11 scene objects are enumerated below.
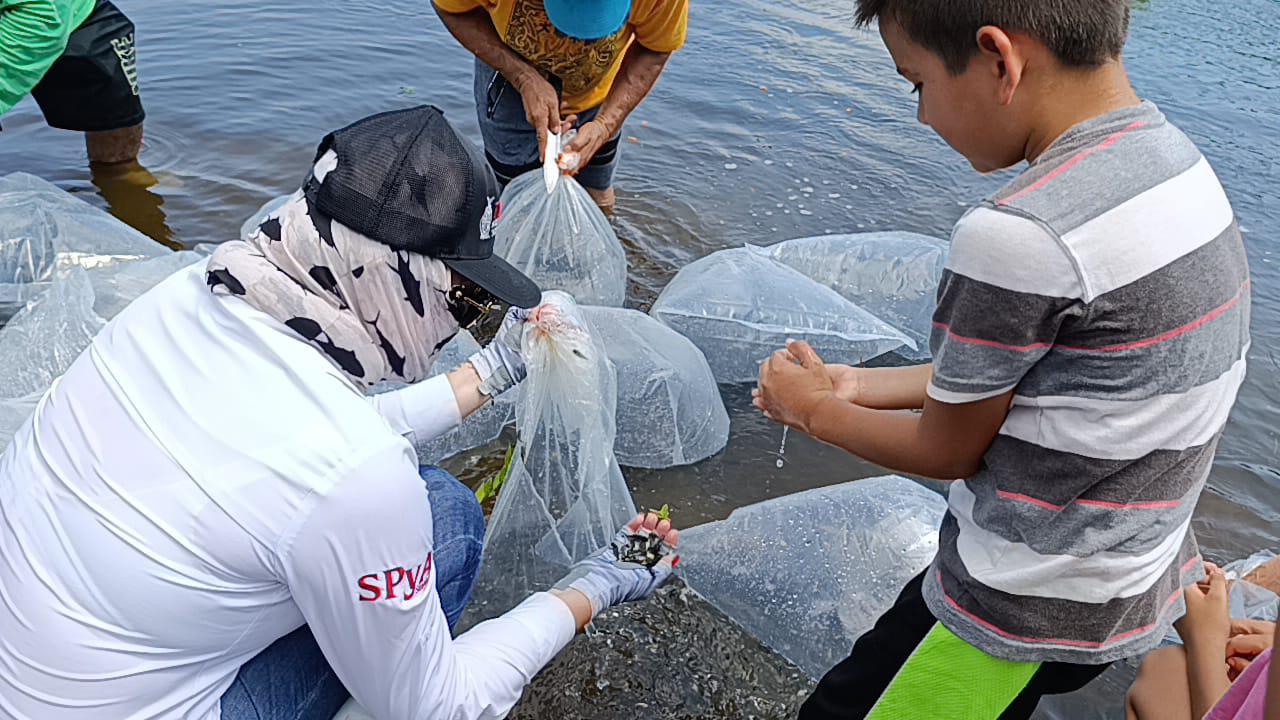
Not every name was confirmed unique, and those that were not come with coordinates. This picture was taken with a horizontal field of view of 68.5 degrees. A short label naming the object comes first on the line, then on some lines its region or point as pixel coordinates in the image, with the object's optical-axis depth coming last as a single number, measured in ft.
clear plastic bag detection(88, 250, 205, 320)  8.47
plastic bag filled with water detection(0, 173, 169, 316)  9.21
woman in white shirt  4.03
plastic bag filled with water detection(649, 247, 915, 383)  9.09
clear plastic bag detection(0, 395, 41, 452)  6.66
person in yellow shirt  8.99
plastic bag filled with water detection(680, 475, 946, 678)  6.49
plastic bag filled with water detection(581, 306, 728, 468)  8.14
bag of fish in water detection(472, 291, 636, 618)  6.63
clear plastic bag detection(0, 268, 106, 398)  7.55
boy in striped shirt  3.48
